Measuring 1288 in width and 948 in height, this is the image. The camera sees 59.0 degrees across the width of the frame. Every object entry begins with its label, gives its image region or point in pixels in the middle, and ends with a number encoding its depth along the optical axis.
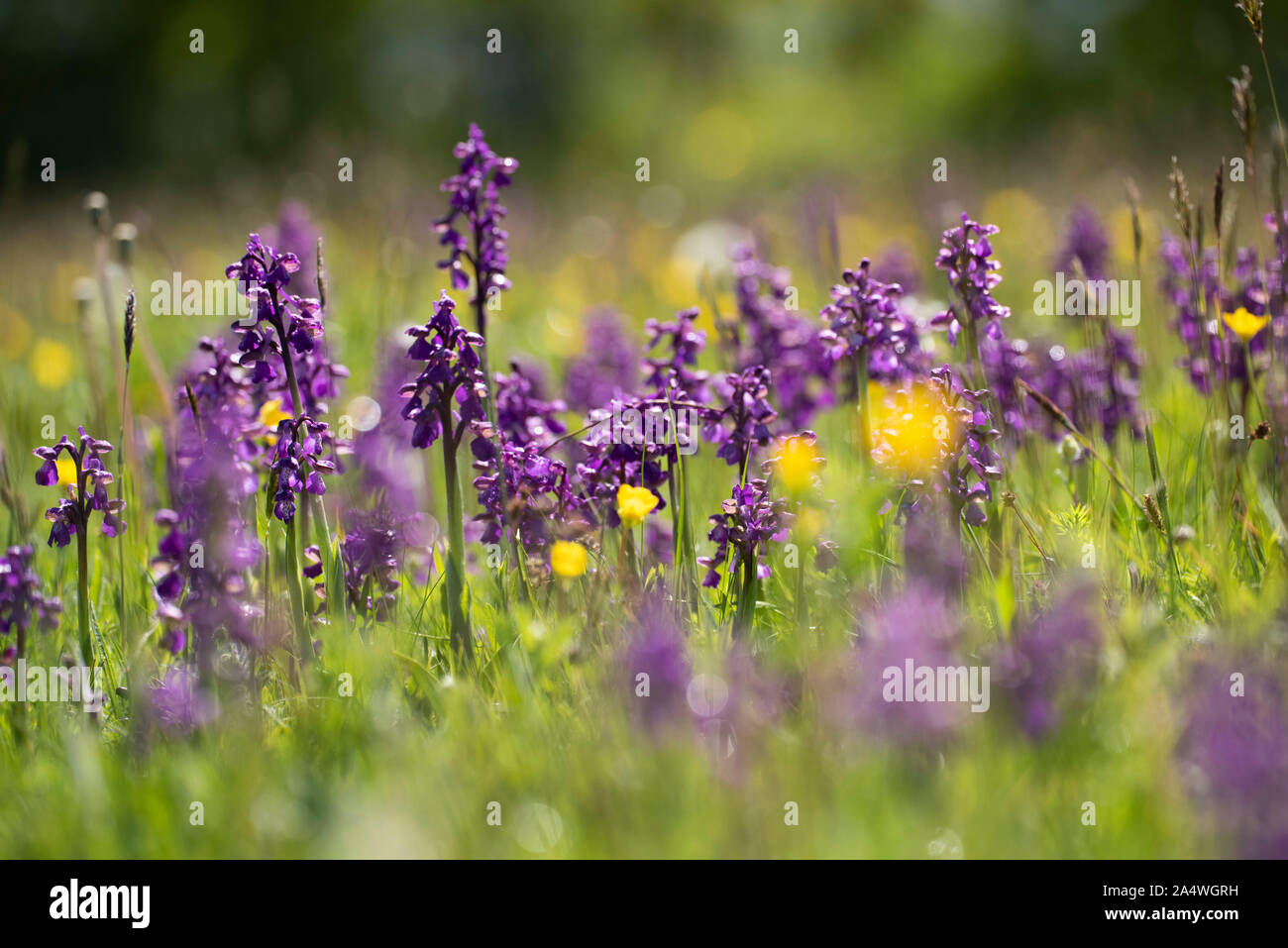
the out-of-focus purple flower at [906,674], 1.85
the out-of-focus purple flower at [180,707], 2.43
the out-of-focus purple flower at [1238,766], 1.74
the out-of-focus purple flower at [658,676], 2.08
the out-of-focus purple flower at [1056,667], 1.93
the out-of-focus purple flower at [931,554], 2.54
